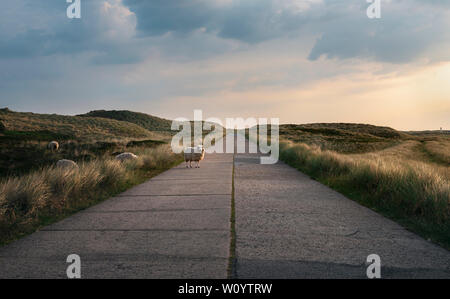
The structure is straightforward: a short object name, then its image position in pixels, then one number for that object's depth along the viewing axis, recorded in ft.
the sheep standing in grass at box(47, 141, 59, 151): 94.01
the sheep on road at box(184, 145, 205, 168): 53.26
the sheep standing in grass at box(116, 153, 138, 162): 53.49
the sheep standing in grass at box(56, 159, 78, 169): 47.18
